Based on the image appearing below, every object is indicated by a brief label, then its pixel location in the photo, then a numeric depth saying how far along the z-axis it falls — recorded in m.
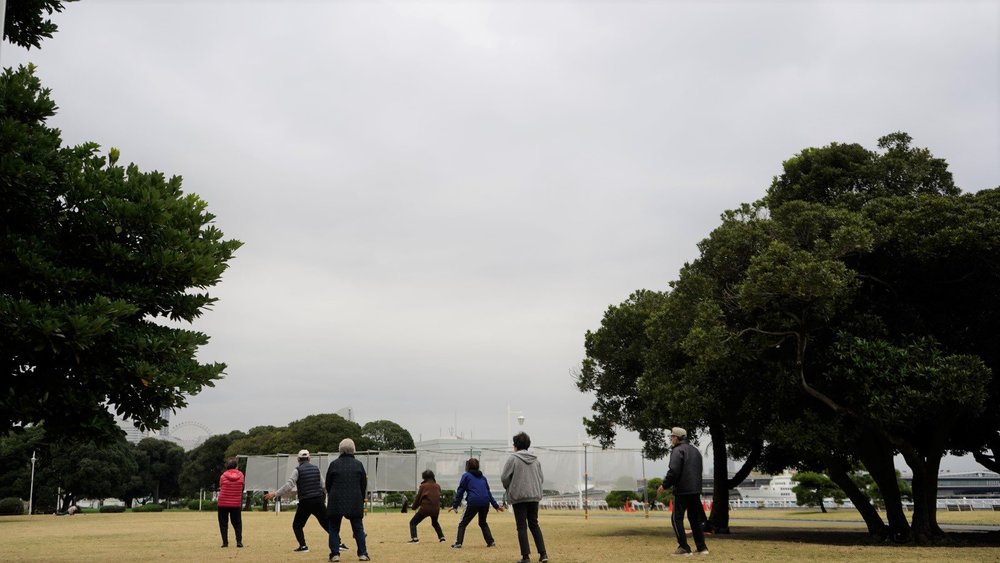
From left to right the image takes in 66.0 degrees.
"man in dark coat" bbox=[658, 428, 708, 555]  11.54
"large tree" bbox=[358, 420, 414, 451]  82.06
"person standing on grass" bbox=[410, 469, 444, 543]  15.25
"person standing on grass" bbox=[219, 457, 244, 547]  14.96
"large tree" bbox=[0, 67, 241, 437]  8.32
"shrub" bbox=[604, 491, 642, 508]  38.69
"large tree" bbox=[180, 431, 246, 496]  72.44
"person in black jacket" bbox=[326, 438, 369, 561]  11.01
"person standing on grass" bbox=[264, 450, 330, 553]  12.78
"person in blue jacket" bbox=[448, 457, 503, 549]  14.16
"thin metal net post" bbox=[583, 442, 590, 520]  33.26
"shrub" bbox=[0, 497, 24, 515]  41.22
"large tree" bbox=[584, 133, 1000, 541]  15.06
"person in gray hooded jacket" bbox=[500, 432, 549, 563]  10.02
